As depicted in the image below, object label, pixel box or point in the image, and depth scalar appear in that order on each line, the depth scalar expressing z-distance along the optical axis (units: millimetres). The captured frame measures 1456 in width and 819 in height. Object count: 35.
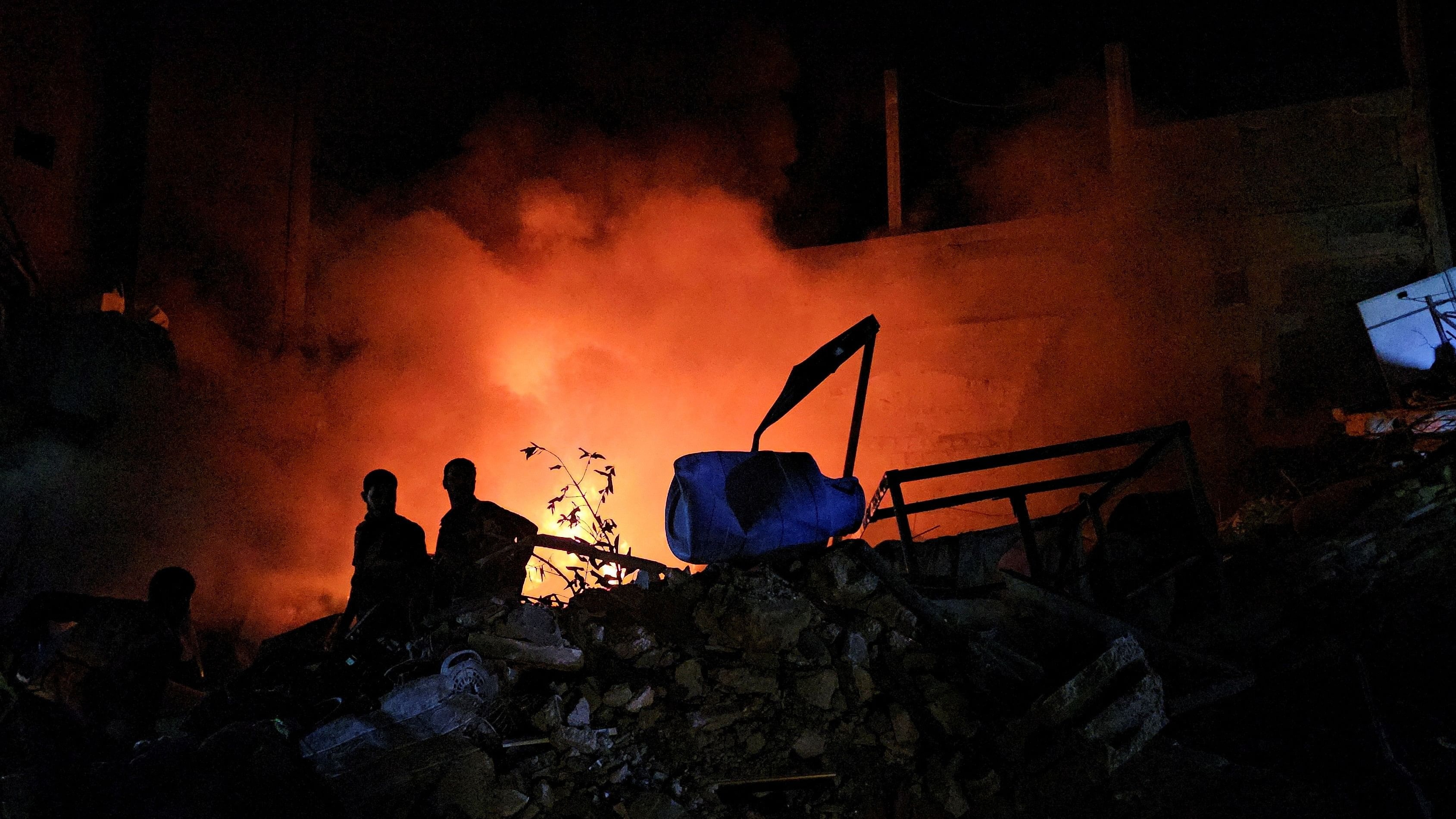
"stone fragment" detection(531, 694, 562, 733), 3516
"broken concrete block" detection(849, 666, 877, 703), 3631
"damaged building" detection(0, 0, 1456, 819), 3395
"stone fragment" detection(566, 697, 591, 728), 3520
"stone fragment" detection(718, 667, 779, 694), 3660
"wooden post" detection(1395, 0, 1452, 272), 8805
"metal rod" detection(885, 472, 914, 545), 4387
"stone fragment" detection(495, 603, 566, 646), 3900
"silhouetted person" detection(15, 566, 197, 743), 4082
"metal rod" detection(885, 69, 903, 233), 11273
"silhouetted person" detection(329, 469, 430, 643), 4859
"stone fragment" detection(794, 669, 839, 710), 3607
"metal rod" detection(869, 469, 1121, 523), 4297
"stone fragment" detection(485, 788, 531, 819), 3203
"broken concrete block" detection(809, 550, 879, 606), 4191
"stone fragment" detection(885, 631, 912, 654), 3859
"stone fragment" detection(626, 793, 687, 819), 3176
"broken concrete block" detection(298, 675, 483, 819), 3289
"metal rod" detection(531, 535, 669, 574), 4703
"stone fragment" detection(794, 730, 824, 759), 3404
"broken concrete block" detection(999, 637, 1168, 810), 3035
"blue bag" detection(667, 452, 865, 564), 4254
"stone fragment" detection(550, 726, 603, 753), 3449
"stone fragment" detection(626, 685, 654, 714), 3602
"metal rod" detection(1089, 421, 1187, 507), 3938
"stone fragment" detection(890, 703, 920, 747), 3424
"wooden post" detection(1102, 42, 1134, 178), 9953
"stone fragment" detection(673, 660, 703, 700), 3693
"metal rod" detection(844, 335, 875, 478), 4816
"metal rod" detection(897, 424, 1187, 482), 3893
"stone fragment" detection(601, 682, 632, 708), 3637
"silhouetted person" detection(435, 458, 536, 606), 5043
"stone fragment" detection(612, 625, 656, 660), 3969
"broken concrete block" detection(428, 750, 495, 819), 3246
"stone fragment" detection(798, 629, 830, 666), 3787
